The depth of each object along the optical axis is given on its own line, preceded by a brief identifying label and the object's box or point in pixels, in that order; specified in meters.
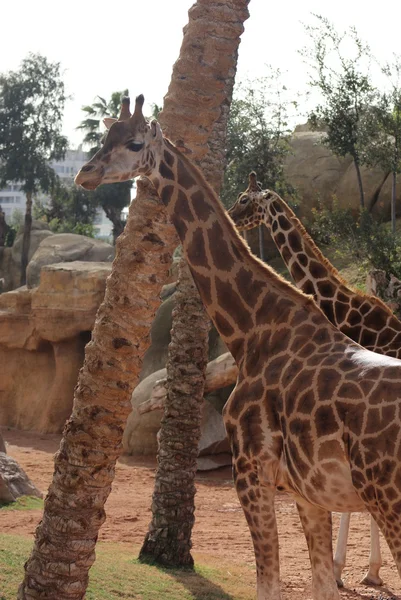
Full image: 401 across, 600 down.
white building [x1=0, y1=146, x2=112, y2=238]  135.38
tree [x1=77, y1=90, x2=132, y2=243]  43.31
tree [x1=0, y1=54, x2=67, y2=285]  40.88
